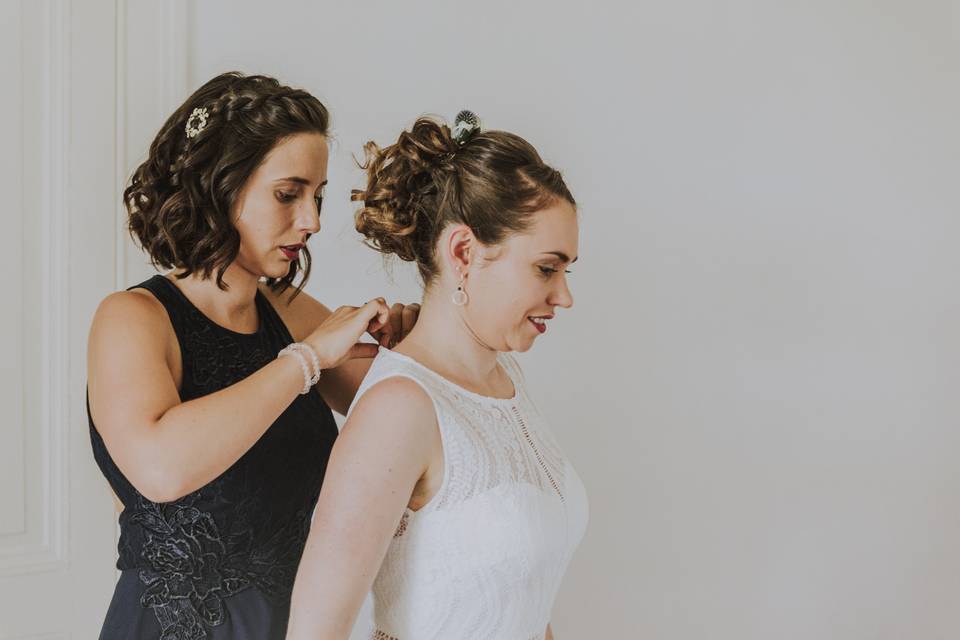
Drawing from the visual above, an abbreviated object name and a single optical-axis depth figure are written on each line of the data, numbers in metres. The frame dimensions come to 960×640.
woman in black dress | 1.46
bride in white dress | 1.20
